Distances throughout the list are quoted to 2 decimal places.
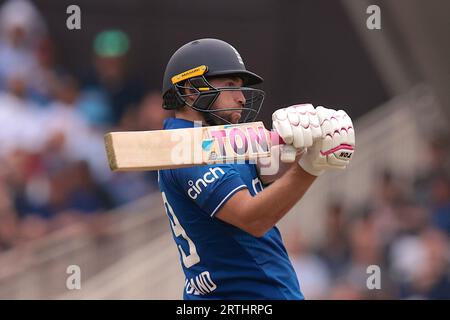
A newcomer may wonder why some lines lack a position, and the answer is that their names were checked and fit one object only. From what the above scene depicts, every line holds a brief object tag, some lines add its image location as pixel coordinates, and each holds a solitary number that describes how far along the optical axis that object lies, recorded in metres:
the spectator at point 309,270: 17.02
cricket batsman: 8.10
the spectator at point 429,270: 16.28
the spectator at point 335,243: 17.59
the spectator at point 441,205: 18.09
